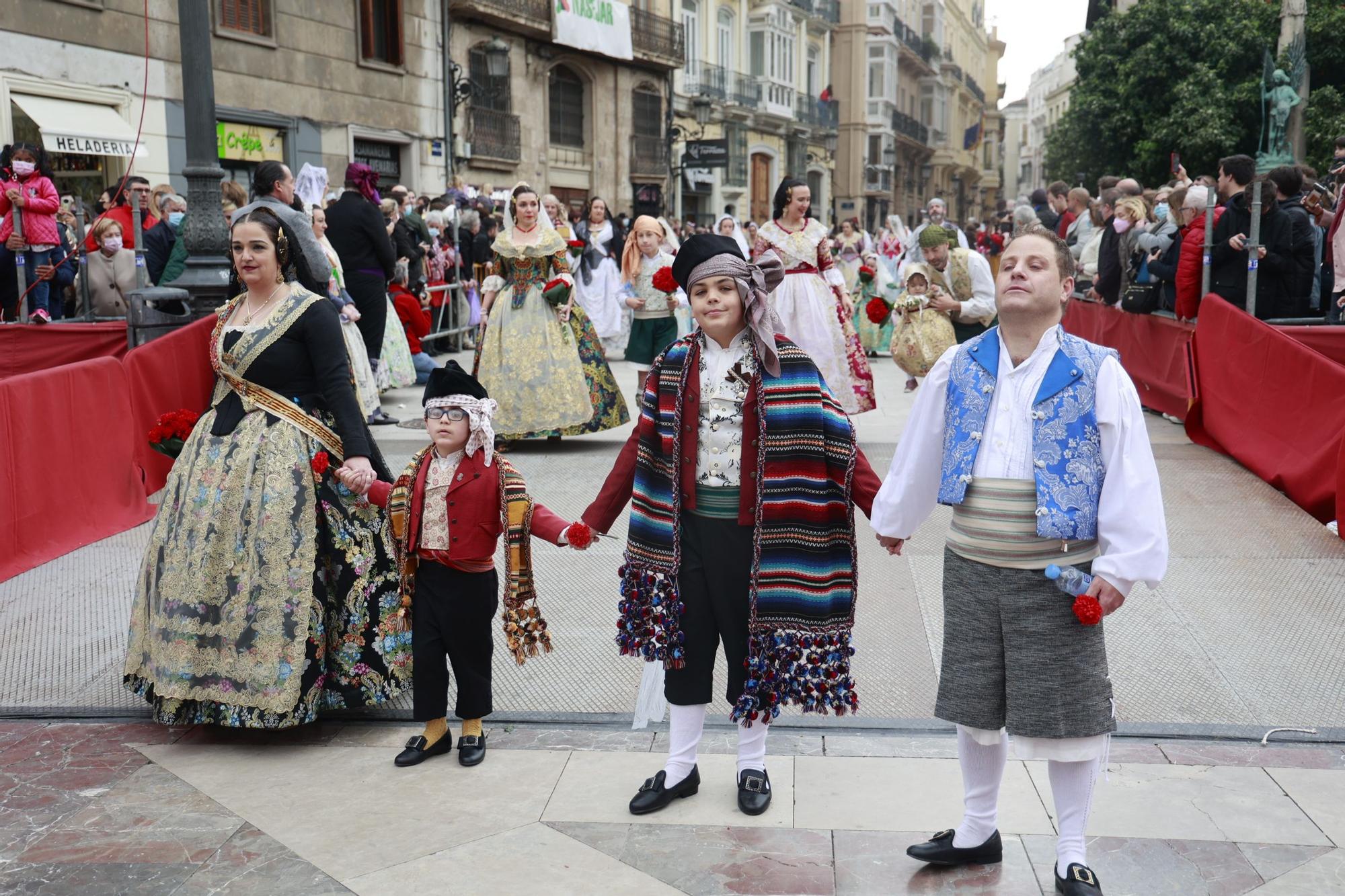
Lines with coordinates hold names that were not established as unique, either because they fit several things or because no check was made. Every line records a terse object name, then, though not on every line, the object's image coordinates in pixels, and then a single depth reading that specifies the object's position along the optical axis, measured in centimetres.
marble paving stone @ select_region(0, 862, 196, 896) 328
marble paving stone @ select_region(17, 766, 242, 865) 348
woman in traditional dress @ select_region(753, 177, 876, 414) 882
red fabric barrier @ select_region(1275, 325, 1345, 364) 763
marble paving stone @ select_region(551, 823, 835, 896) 329
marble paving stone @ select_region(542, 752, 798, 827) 369
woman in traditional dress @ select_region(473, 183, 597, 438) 885
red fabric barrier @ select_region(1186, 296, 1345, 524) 702
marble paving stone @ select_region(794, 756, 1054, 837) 364
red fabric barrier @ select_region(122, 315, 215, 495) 668
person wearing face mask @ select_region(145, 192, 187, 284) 1081
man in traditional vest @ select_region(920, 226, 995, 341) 859
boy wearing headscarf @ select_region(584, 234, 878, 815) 356
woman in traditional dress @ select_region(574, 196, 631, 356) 1459
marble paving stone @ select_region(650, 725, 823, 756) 418
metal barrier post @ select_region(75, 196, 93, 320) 1102
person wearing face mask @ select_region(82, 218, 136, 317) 1119
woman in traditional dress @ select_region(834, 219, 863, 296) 1641
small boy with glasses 401
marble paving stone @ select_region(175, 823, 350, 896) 328
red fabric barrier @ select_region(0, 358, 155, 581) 612
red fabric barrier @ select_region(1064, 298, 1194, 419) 996
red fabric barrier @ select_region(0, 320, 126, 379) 809
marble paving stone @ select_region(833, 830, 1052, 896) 326
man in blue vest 299
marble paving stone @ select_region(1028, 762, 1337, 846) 352
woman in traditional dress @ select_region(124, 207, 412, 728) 420
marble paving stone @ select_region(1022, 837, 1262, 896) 323
